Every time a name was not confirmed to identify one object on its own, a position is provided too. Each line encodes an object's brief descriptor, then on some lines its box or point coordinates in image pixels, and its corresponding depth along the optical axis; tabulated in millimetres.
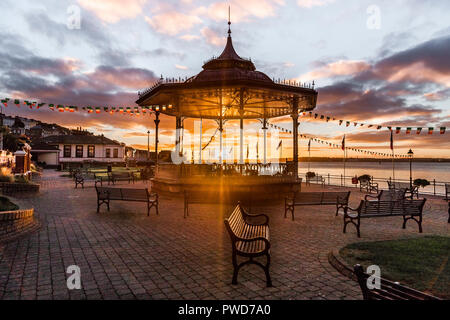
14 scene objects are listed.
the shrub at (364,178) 21009
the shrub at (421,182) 18628
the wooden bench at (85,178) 20323
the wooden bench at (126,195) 10922
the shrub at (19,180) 17525
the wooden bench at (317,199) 10297
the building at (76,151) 55500
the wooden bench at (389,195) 10524
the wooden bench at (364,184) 18984
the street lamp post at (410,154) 21297
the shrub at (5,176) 16562
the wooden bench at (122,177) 25156
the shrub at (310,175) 24784
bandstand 14391
